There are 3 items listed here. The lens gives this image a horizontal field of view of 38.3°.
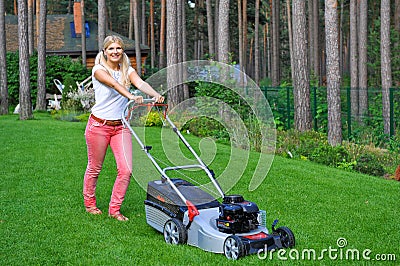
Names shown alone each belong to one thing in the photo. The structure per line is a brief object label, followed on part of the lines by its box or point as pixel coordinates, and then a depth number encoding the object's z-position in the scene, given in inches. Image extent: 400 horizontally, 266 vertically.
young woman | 235.9
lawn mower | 190.7
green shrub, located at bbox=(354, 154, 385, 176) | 421.1
